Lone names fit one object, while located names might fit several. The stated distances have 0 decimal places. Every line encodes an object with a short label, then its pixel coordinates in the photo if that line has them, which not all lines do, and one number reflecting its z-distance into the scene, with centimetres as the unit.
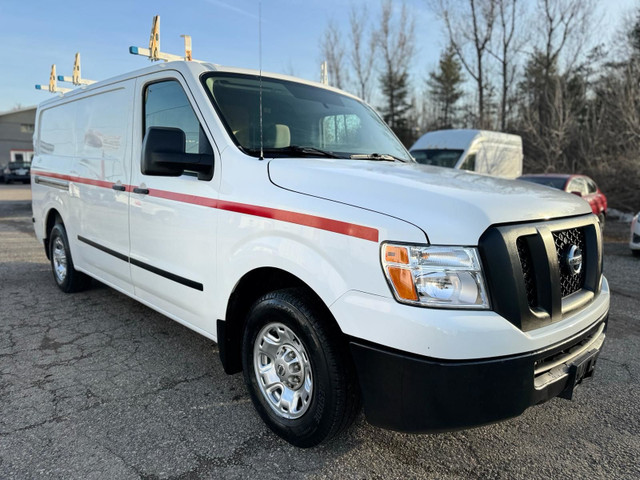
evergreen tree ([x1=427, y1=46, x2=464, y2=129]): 4112
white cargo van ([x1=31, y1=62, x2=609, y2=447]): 199
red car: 1159
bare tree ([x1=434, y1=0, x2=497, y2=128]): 2828
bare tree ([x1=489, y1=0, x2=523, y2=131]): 2845
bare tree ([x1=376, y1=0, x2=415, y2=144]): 3209
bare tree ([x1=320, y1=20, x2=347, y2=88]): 3068
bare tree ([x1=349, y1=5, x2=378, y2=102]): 3178
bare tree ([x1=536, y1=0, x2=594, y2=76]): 2578
